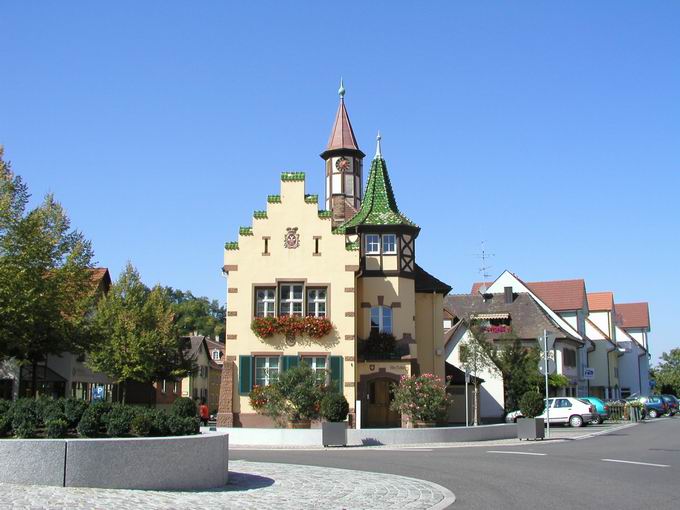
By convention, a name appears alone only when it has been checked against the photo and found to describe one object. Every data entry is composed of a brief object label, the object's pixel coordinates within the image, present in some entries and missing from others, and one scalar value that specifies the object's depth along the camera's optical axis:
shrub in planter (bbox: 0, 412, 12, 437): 13.23
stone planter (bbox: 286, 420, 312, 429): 30.59
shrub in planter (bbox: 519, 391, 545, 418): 30.98
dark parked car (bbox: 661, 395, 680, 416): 64.19
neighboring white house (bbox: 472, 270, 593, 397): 65.00
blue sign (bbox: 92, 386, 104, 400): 54.12
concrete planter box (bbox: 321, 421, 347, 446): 26.72
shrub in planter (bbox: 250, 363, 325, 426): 30.22
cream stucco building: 35.72
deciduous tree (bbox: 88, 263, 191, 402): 48.75
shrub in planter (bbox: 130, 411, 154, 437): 13.85
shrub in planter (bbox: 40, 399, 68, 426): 13.50
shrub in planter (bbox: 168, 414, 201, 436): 14.41
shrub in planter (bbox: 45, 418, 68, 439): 13.23
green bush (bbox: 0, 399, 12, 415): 13.65
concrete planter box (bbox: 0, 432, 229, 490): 12.38
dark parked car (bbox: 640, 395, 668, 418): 60.81
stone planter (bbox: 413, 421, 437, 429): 31.67
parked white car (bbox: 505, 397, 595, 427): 42.91
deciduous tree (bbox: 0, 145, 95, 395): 32.94
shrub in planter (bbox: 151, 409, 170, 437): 14.27
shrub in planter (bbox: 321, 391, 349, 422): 28.11
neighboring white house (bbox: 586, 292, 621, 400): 75.38
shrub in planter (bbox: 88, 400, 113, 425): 13.74
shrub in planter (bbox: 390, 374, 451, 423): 31.62
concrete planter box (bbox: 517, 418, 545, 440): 29.47
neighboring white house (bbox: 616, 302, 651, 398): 87.06
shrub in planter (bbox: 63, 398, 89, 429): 13.69
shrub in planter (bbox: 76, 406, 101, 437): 13.41
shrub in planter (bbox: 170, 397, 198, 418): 26.03
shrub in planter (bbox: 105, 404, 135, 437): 13.61
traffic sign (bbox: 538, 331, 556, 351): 29.58
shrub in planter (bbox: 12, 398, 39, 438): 13.08
